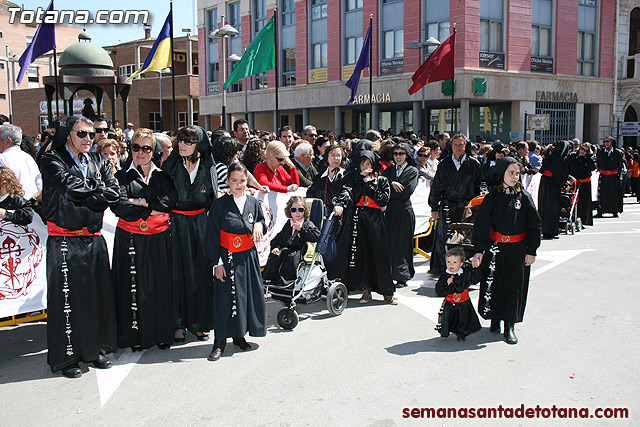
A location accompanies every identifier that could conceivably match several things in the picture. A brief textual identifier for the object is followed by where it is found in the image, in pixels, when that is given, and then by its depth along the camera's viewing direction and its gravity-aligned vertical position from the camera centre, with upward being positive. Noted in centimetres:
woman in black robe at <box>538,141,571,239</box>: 1197 -65
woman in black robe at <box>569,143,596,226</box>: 1357 -48
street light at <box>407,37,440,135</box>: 1906 +367
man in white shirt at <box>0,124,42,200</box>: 690 -4
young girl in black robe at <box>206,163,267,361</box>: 551 -103
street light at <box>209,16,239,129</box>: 1708 +367
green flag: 1430 +248
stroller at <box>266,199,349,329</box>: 637 -145
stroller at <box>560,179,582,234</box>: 1258 -106
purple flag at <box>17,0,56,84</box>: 1392 +279
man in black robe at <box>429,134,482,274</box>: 828 -43
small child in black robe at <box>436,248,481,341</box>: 595 -152
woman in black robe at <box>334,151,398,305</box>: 721 -101
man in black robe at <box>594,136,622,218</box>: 1532 -67
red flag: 1611 +246
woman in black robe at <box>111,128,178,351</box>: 550 -94
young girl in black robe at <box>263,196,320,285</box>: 652 -97
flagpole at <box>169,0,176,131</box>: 1333 +303
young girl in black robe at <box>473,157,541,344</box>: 584 -89
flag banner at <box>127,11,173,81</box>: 1468 +262
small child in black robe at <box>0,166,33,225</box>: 531 -40
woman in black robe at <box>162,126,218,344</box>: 571 -71
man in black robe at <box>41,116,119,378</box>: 491 -75
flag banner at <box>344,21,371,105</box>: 1706 +272
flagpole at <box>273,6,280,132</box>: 1397 +308
